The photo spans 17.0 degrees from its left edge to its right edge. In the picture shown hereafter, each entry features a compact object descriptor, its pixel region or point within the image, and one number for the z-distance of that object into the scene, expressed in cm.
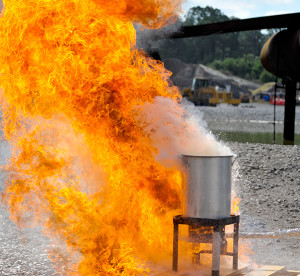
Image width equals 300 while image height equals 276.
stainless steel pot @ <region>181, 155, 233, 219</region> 952
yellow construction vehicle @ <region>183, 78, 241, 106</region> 10129
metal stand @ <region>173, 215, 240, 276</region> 950
